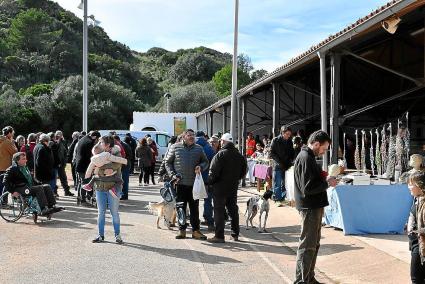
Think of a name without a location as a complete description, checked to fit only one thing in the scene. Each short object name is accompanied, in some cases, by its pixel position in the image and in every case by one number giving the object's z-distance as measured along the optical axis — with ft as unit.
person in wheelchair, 34.37
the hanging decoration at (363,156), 35.41
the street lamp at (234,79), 62.13
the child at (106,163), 27.68
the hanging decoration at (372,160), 35.28
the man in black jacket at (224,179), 28.99
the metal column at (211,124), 100.94
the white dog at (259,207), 32.17
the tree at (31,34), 291.17
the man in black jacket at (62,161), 48.41
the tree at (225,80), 215.72
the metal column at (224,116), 84.45
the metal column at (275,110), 56.75
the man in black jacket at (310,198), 19.47
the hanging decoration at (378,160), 33.73
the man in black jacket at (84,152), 41.51
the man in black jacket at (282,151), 41.47
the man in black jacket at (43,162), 40.37
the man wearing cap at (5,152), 40.86
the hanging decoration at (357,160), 37.37
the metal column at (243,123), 68.10
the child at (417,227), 16.88
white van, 88.89
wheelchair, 34.42
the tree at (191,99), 172.76
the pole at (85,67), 74.52
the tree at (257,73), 268.66
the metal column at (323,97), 39.18
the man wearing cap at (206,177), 33.06
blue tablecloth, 29.73
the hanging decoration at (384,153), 33.45
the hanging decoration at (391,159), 32.27
